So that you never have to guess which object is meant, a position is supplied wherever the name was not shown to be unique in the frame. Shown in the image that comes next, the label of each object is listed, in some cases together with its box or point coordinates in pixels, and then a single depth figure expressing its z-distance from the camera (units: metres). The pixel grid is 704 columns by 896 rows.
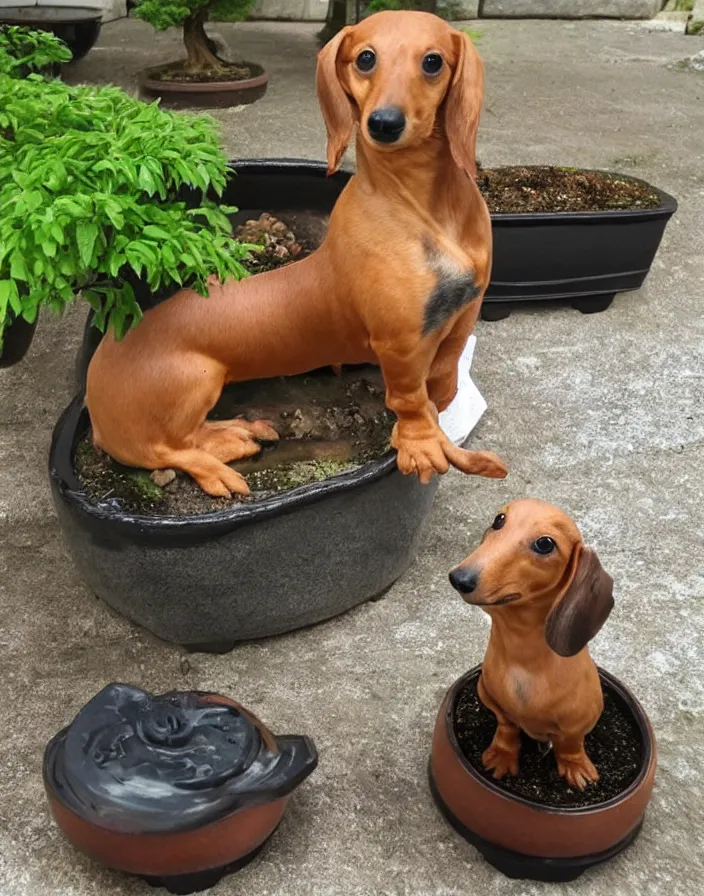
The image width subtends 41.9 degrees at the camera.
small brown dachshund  1.19
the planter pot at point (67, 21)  5.38
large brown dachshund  1.36
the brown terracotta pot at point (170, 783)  1.31
